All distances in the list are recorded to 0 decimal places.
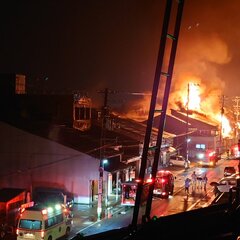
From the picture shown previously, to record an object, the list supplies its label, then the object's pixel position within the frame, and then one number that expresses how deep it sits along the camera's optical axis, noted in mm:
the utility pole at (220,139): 66588
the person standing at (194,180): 35094
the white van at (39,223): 19578
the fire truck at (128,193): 28234
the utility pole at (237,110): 87400
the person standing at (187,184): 31650
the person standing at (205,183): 34631
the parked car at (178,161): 52000
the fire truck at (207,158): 52812
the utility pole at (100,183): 25578
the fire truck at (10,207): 22594
